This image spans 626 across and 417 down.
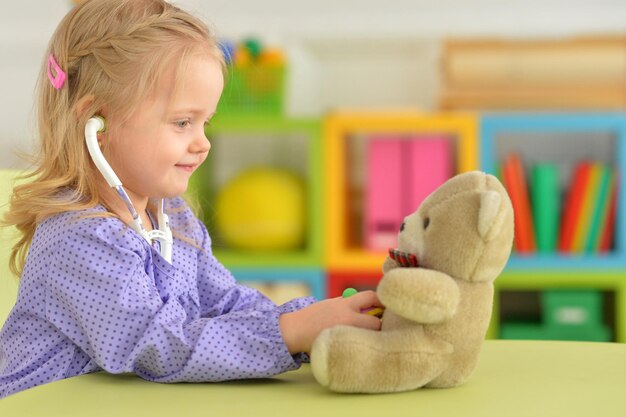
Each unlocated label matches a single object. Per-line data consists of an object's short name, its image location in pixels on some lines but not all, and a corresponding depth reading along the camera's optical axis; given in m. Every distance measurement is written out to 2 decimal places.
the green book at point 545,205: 2.54
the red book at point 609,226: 2.55
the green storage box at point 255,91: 2.59
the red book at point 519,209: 2.54
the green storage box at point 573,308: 2.51
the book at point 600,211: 2.53
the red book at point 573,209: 2.54
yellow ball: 2.55
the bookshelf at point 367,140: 2.49
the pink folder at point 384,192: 2.56
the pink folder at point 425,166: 2.54
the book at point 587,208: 2.53
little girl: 0.85
